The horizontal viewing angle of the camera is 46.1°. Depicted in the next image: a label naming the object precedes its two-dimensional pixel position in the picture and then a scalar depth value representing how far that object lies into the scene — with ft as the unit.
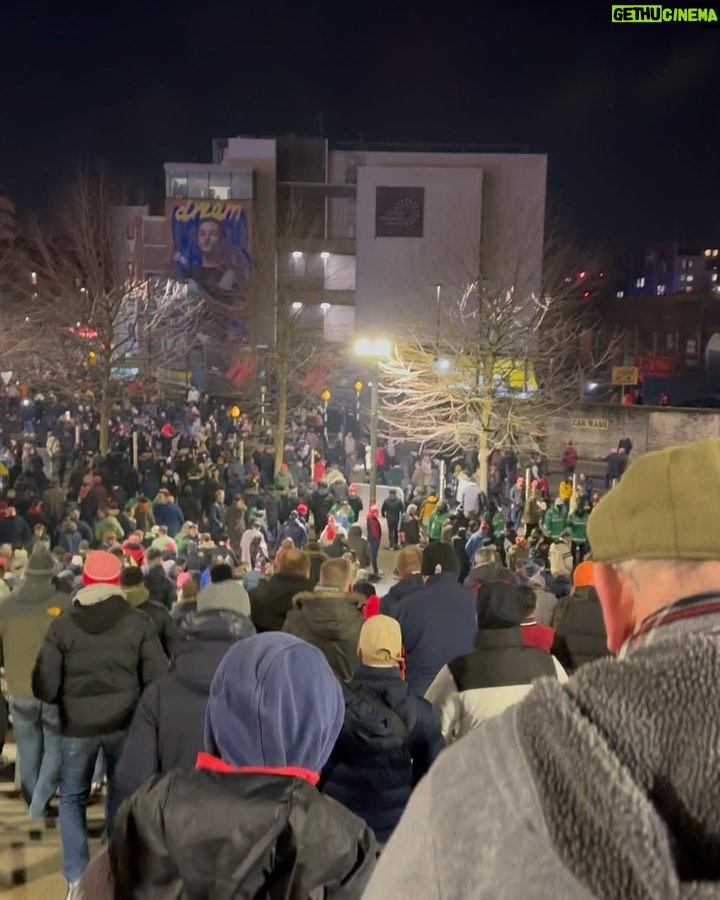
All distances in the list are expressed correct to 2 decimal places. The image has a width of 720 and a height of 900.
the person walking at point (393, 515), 56.54
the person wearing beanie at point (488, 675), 13.66
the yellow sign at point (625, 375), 104.68
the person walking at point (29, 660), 16.94
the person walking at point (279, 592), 22.84
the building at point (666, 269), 338.34
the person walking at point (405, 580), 23.09
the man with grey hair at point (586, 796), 2.32
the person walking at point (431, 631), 19.30
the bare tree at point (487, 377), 67.77
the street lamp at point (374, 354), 52.49
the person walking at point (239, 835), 6.25
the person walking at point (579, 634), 18.54
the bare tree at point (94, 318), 81.66
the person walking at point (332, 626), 17.51
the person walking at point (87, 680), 14.96
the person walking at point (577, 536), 47.03
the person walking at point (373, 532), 50.83
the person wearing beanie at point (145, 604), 19.63
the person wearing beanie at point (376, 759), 11.68
